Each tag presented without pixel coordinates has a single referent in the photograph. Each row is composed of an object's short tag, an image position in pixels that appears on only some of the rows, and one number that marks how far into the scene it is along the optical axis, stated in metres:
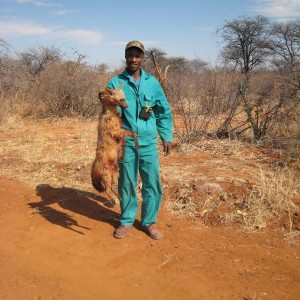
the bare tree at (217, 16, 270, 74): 25.00
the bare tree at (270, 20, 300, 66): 23.72
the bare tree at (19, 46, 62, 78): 15.41
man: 3.76
